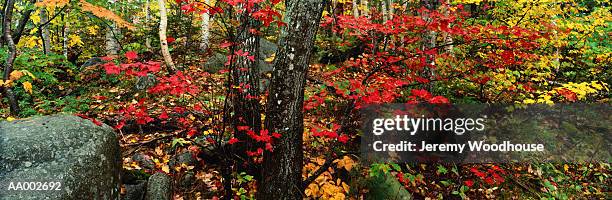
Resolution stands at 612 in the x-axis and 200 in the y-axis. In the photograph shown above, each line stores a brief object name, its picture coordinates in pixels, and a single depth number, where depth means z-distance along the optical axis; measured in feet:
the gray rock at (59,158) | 9.80
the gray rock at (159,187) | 12.95
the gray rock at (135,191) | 13.07
